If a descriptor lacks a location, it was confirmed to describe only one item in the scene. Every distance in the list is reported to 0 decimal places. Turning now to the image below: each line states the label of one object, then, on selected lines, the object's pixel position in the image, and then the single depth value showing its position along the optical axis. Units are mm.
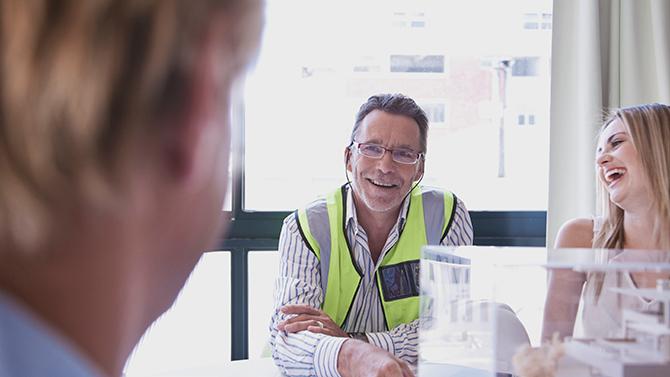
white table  1913
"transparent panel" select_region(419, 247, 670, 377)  1000
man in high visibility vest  2332
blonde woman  2299
